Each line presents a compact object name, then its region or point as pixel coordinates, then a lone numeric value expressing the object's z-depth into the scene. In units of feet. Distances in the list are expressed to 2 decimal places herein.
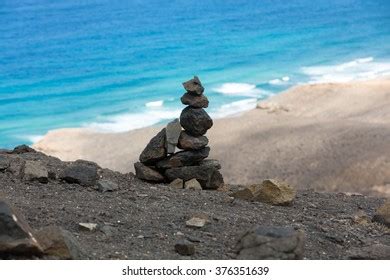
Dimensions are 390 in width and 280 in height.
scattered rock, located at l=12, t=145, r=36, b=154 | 42.09
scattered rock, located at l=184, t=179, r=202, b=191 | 37.27
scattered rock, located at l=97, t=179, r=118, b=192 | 33.42
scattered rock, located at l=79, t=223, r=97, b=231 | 25.53
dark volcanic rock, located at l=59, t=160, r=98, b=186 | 33.76
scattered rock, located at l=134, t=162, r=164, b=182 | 38.04
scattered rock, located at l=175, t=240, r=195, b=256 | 23.56
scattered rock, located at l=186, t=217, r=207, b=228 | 27.45
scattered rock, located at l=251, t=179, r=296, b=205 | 34.81
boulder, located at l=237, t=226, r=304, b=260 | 21.11
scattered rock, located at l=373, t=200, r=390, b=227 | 33.24
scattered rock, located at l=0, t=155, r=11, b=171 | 35.35
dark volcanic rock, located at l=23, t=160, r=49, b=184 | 33.35
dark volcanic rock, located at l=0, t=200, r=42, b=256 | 20.52
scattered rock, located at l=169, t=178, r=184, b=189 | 37.50
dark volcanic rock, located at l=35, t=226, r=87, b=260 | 21.16
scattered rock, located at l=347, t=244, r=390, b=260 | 23.17
